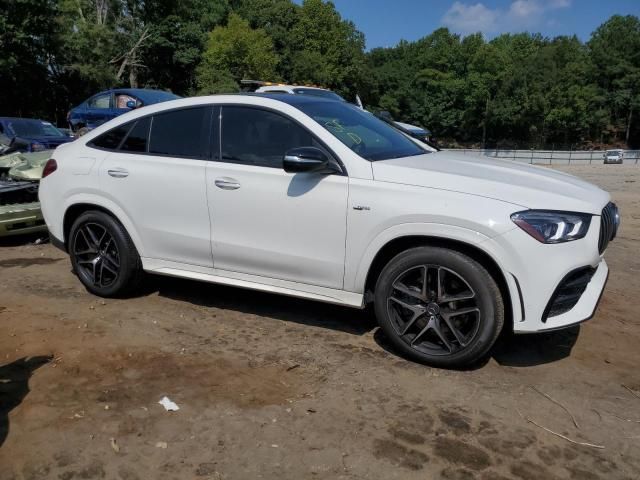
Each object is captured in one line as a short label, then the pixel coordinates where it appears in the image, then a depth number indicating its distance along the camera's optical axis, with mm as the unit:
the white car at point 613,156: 44469
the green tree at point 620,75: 70688
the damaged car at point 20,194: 7078
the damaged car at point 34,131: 11272
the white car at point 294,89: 10632
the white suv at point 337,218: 3531
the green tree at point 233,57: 48812
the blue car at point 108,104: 12638
